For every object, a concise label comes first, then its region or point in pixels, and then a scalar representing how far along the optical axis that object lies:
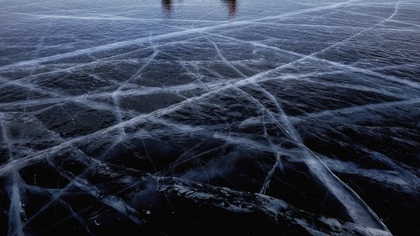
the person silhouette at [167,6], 13.08
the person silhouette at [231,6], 12.75
